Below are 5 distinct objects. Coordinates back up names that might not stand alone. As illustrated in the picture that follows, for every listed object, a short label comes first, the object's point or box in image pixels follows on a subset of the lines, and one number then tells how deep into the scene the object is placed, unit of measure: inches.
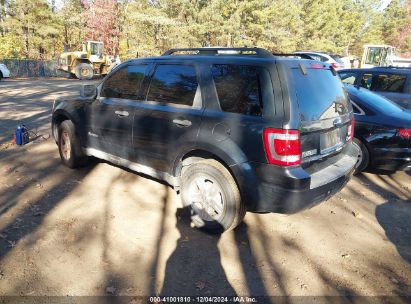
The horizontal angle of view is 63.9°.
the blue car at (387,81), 287.3
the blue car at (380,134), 199.8
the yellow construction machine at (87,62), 956.0
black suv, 120.0
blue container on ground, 258.7
